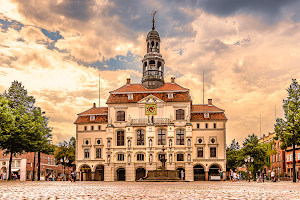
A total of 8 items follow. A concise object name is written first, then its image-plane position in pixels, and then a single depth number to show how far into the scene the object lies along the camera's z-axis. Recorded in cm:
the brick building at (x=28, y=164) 8256
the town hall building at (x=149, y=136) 6231
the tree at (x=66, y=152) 7812
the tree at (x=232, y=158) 7956
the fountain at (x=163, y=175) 4538
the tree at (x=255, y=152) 6527
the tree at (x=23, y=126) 4361
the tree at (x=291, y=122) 4244
